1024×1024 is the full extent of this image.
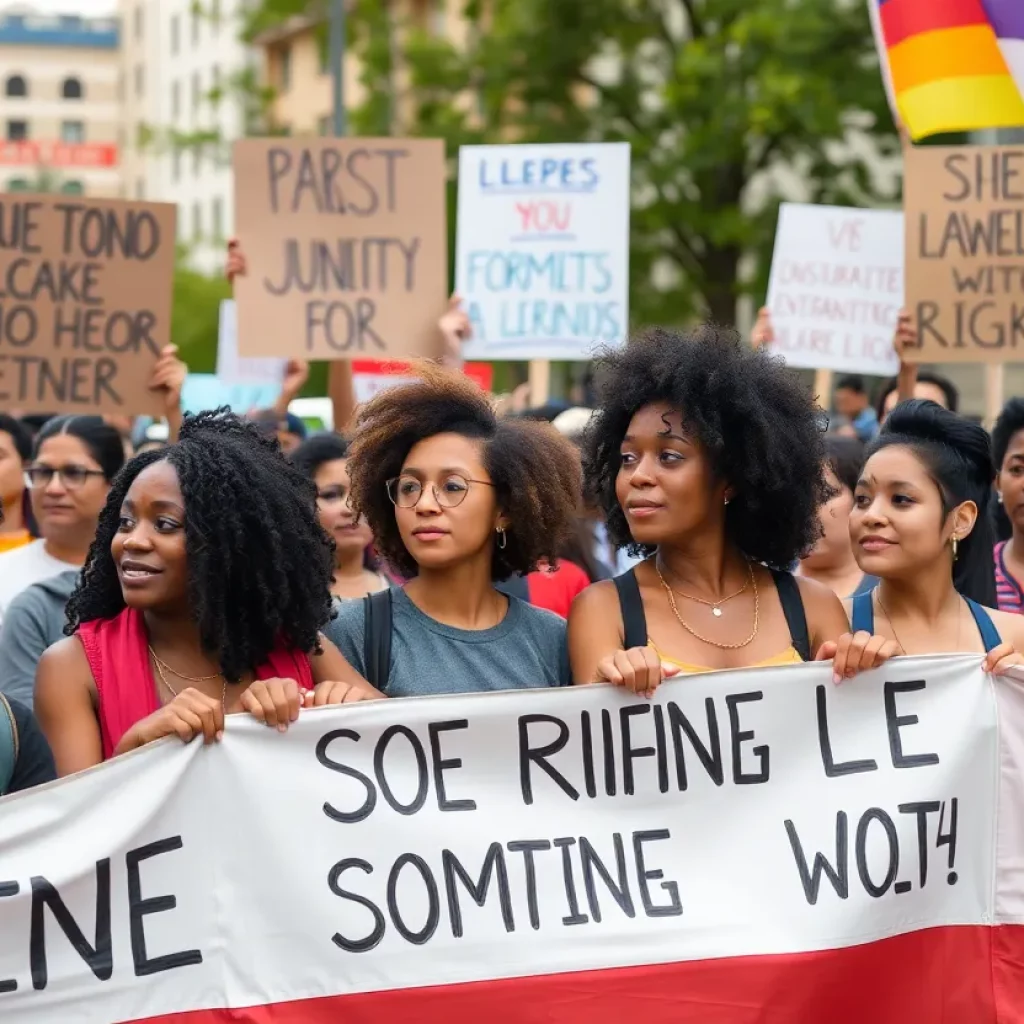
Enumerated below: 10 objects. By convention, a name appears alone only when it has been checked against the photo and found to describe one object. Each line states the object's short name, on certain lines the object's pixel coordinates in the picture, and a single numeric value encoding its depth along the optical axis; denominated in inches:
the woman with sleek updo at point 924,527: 176.4
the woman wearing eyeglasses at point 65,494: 219.3
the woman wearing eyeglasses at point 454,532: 161.5
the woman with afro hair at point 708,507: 163.5
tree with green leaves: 877.8
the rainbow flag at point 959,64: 274.5
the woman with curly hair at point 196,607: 145.2
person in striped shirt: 213.0
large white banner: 139.6
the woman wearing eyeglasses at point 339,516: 245.3
